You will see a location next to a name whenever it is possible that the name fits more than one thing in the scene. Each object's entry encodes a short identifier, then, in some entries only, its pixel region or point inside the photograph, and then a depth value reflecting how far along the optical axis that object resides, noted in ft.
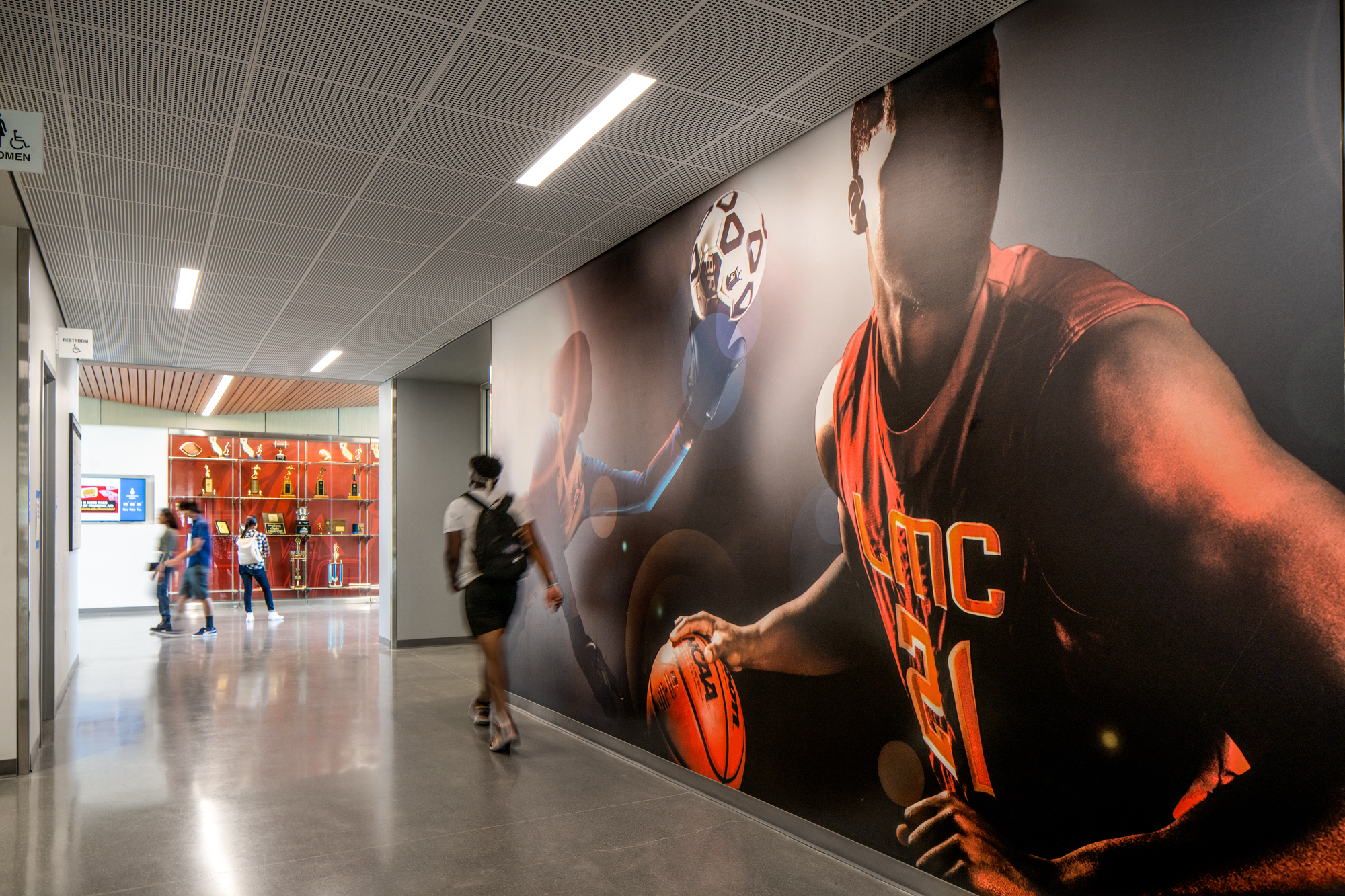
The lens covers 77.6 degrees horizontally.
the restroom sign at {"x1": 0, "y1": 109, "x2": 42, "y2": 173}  10.80
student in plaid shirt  40.06
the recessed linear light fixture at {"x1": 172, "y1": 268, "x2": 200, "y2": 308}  19.02
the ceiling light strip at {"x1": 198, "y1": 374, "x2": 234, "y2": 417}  38.63
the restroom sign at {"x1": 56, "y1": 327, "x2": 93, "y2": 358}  19.81
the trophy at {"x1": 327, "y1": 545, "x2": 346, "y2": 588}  53.62
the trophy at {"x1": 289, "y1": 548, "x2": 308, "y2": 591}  52.42
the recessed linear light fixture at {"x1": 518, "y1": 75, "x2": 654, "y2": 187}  11.28
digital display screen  45.42
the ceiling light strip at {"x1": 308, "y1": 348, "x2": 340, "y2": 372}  27.68
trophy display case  50.16
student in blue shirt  34.06
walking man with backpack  16.30
